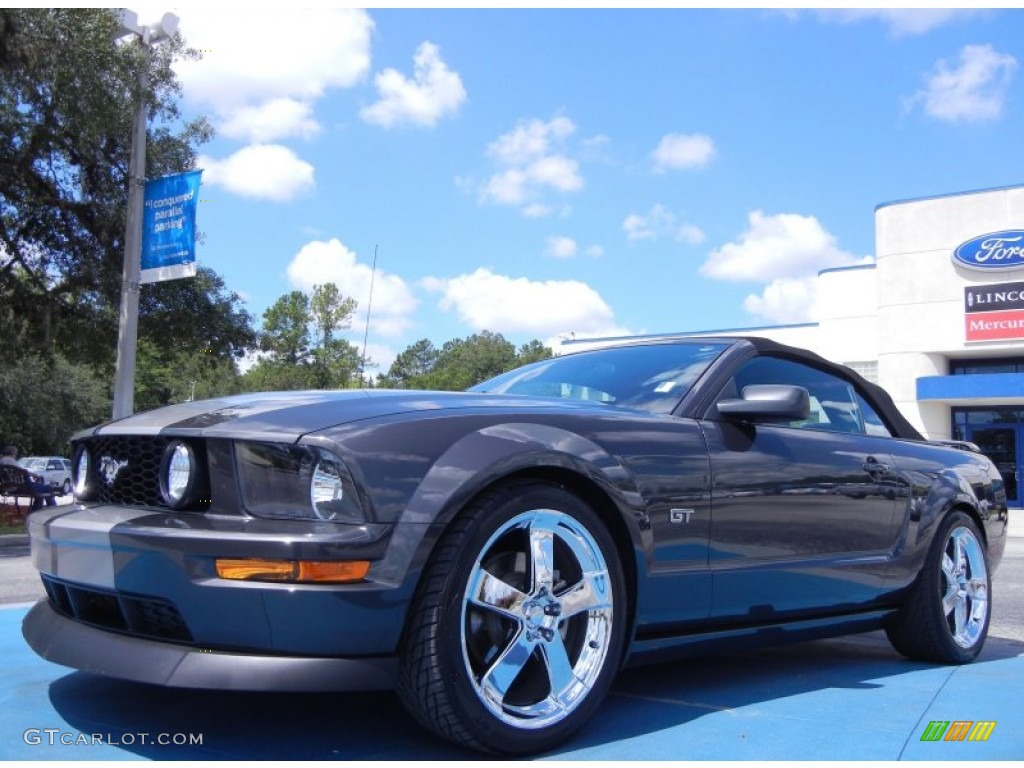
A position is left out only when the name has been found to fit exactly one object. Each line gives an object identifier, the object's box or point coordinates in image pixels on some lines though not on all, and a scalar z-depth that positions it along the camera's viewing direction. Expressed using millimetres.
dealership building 22125
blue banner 12477
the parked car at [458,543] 2447
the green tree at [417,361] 112062
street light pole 12797
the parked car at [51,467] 33688
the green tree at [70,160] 13086
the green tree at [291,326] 51094
